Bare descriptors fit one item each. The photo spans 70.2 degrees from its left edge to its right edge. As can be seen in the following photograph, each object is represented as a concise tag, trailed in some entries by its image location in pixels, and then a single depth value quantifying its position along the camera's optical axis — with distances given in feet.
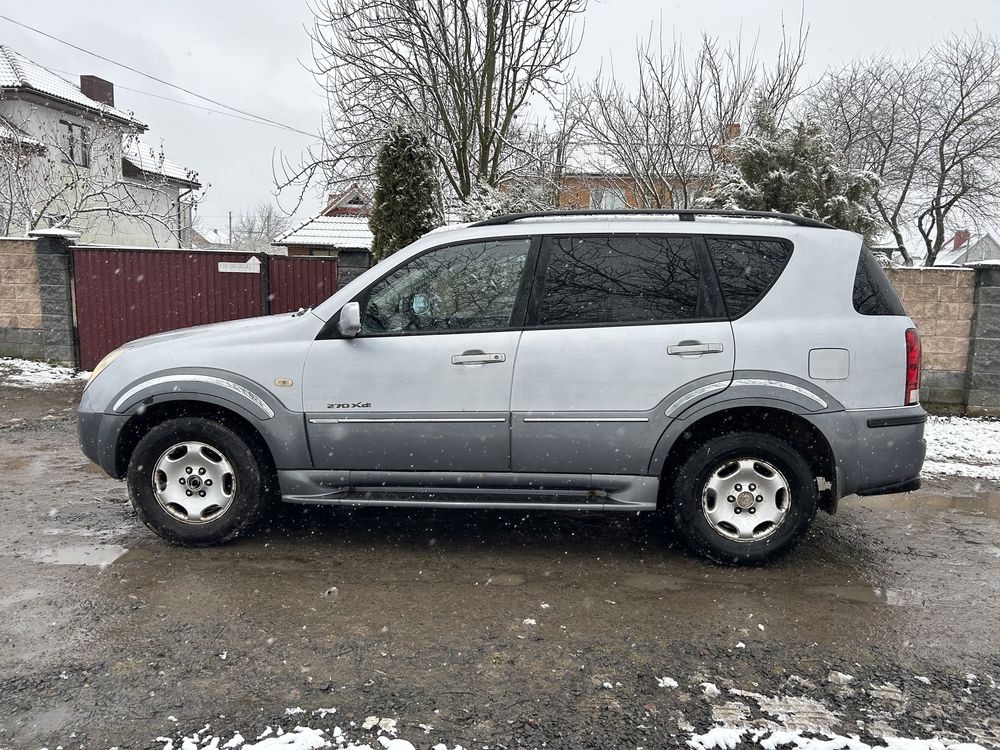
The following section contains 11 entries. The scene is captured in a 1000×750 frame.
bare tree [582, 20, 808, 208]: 39.86
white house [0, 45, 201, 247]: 54.34
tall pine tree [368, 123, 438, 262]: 28.14
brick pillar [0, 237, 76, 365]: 33.14
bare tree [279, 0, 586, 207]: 35.81
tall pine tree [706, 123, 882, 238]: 27.37
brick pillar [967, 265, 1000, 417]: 26.25
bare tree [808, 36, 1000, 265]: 69.92
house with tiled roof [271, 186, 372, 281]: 54.85
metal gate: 32.04
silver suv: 12.37
